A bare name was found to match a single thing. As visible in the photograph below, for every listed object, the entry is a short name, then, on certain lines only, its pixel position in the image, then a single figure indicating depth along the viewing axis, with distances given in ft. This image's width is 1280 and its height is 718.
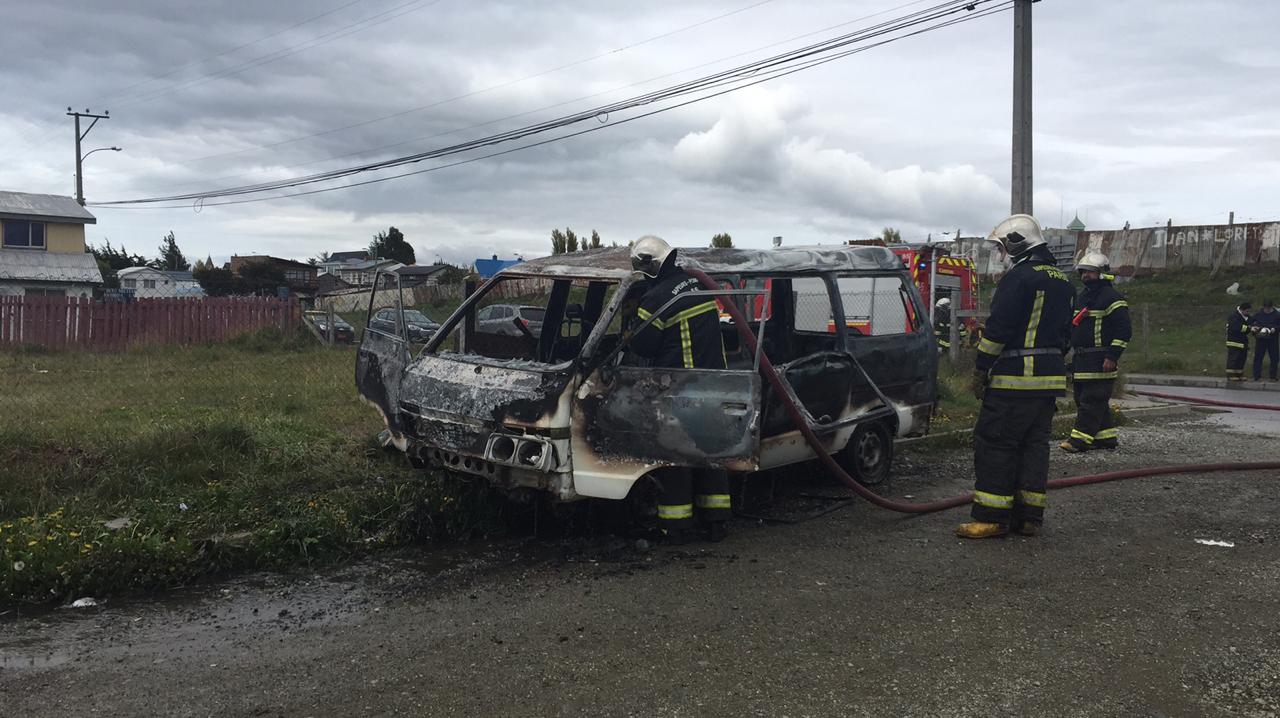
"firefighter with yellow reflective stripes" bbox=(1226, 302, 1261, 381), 56.03
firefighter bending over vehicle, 17.83
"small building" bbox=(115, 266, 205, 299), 186.50
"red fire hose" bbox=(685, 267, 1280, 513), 18.30
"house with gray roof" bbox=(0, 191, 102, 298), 113.80
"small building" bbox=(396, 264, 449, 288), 208.54
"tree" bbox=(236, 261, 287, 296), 207.62
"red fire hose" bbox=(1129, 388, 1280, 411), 41.09
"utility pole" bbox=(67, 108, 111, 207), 138.82
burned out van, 16.58
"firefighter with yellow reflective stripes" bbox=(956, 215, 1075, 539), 18.92
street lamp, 138.72
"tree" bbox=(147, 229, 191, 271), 245.86
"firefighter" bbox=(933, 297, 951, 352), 53.97
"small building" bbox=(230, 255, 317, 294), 225.19
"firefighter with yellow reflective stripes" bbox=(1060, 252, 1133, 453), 28.91
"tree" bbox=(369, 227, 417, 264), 277.64
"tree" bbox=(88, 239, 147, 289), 219.32
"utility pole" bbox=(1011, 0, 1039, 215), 42.16
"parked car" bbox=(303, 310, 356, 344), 67.26
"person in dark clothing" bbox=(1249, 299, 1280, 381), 58.54
